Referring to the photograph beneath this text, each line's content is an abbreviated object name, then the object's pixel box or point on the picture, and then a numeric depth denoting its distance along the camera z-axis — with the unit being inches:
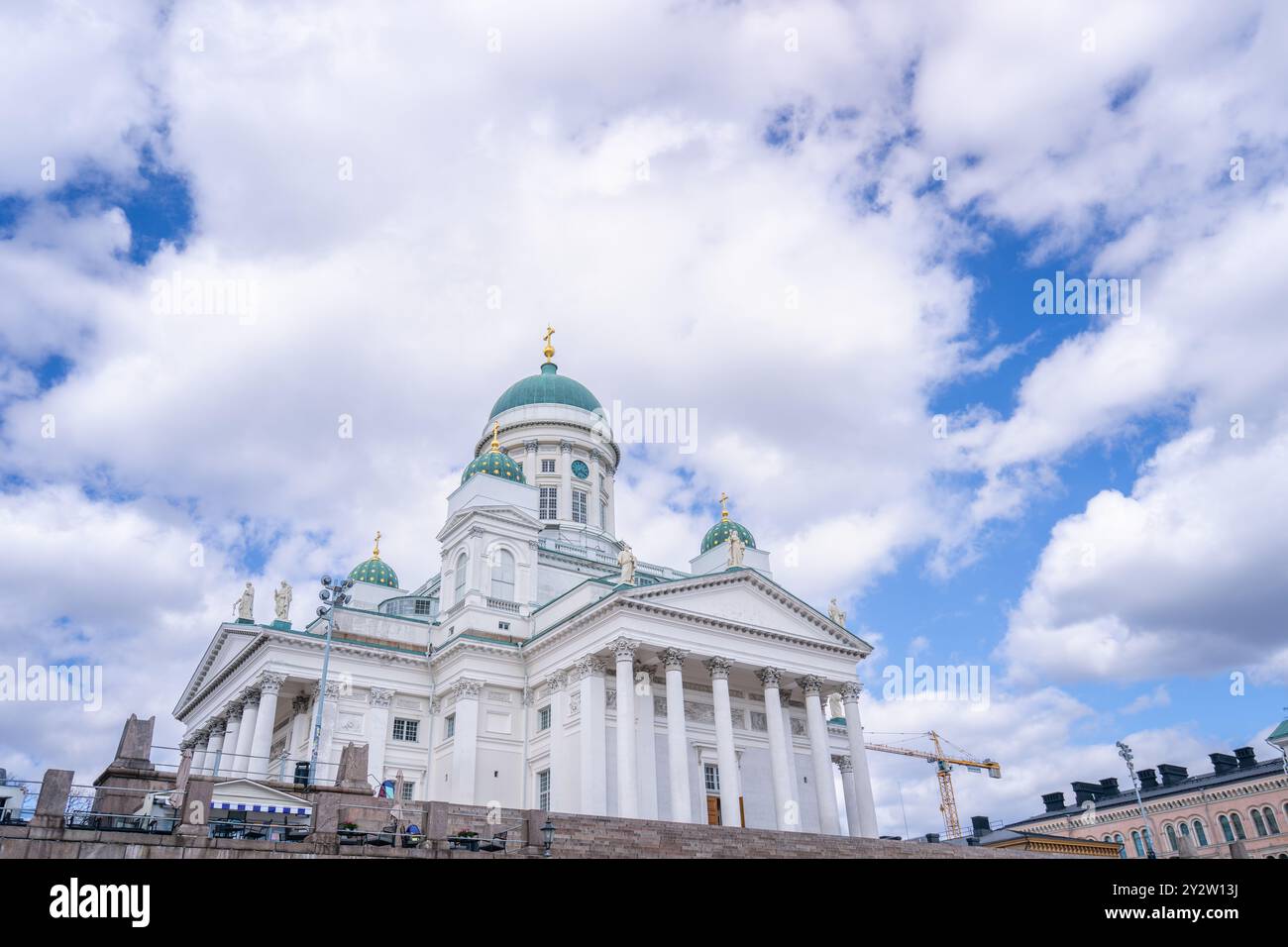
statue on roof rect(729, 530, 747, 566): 1667.1
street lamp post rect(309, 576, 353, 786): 1213.7
